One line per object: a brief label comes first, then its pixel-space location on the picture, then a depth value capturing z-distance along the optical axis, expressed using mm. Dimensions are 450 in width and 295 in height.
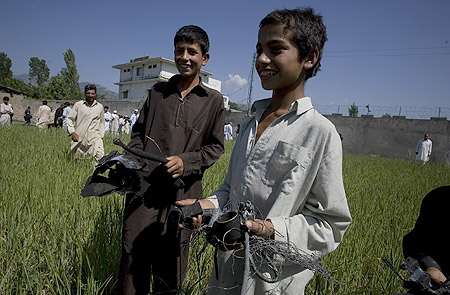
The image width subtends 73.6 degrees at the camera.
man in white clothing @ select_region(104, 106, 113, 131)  13359
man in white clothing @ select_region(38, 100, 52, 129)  10539
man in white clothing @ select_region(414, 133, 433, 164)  11000
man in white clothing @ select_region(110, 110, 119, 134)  15839
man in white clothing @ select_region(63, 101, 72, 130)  10469
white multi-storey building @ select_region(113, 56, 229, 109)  42281
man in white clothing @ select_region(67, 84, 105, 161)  4496
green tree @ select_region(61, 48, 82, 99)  50438
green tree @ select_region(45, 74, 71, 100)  44844
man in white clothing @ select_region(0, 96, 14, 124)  11145
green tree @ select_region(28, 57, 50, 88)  80375
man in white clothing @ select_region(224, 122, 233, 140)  16741
